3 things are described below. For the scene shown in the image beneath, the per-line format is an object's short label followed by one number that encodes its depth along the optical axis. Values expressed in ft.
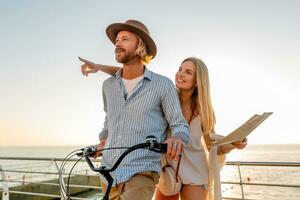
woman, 7.52
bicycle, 4.75
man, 5.80
